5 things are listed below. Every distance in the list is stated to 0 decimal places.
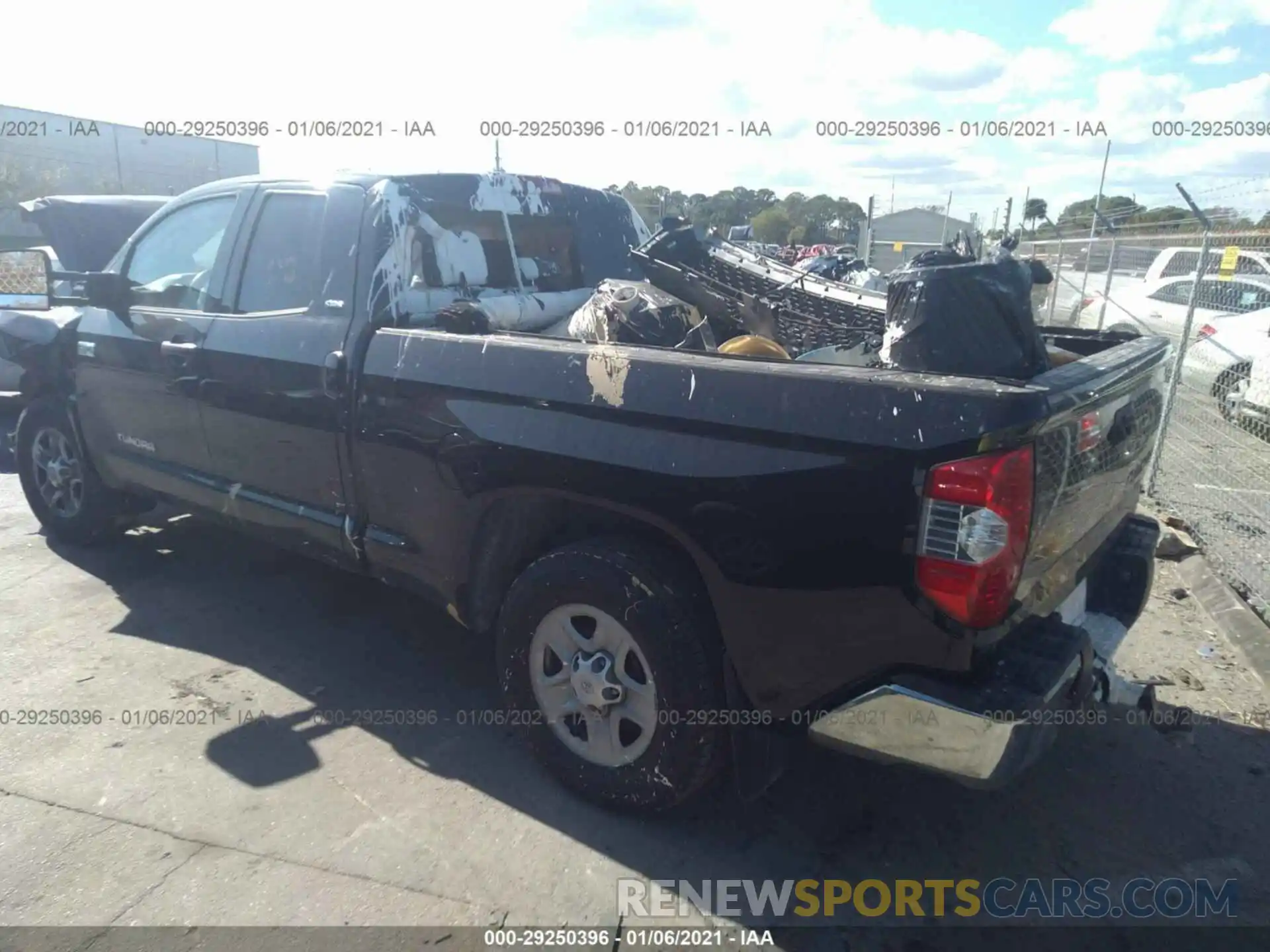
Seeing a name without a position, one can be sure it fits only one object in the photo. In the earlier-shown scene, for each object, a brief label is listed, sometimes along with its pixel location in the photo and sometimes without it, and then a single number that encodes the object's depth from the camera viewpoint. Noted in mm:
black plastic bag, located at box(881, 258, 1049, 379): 2596
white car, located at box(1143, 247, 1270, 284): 9039
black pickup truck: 2184
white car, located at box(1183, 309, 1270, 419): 8195
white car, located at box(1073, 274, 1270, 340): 9078
